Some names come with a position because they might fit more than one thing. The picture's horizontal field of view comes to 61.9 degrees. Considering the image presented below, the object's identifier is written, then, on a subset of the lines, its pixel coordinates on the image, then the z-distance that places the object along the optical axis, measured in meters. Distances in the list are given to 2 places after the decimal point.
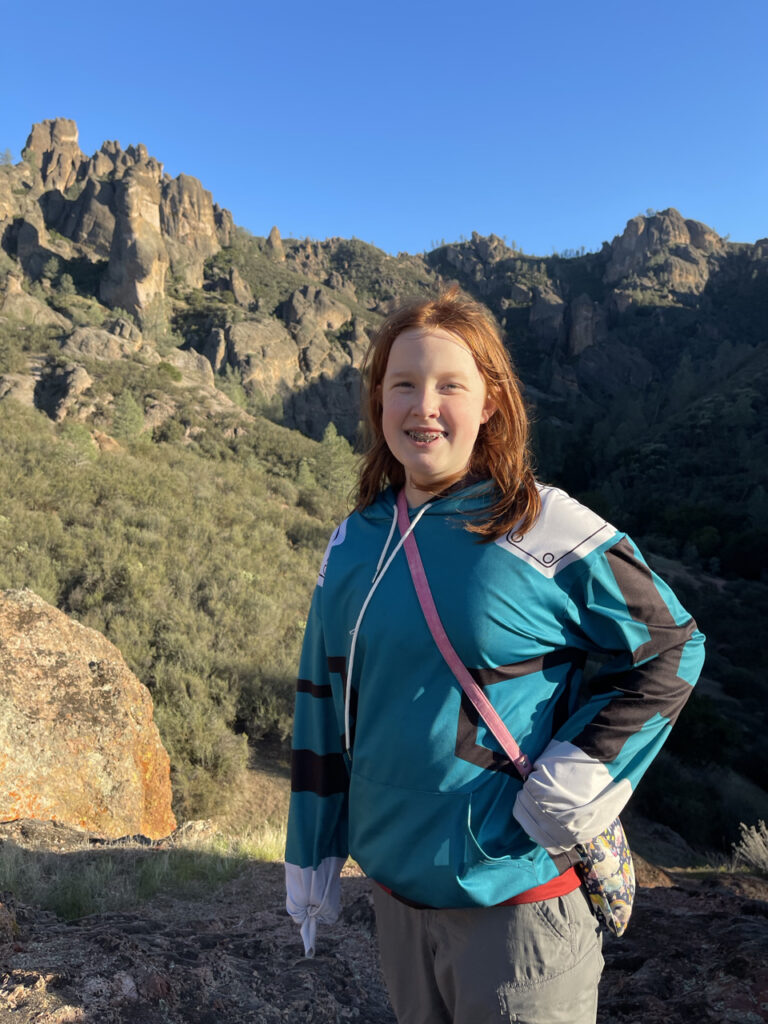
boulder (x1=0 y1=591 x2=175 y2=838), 3.83
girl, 1.12
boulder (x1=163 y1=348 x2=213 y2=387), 30.95
